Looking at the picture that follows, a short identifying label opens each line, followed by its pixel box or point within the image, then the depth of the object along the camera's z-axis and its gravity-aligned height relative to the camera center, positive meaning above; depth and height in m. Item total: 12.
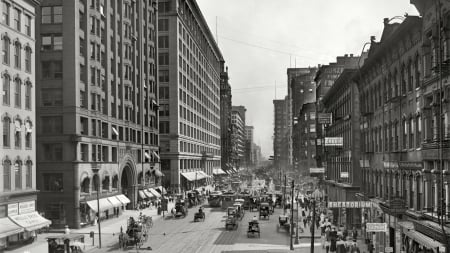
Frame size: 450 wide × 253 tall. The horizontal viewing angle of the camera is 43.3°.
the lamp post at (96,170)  64.63 -2.58
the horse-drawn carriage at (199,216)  62.84 -7.65
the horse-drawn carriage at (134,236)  42.12 -6.74
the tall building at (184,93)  112.44 +12.14
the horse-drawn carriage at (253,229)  49.44 -7.22
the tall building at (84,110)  59.59 +4.38
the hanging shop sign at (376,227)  27.84 -4.05
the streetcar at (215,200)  81.62 -7.73
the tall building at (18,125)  43.94 +1.94
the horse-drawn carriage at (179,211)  67.19 -7.64
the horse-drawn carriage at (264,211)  65.62 -7.49
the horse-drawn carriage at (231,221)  54.88 -7.22
